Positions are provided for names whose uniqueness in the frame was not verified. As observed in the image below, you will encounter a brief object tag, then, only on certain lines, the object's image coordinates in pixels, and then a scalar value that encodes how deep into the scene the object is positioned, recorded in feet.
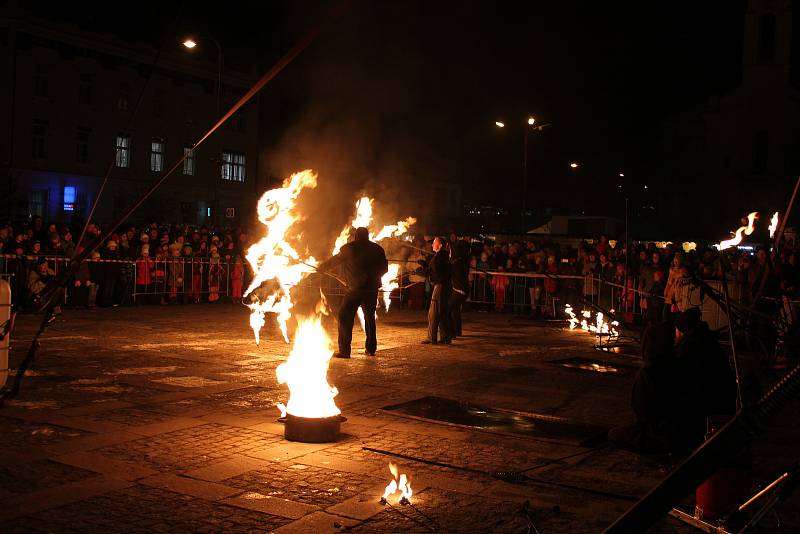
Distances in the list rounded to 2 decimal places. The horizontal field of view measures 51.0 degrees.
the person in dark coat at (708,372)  22.98
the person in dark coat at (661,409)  23.29
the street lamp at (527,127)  114.11
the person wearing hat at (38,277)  59.29
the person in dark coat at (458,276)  52.08
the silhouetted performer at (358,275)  42.70
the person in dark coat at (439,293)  49.96
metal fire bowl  24.48
